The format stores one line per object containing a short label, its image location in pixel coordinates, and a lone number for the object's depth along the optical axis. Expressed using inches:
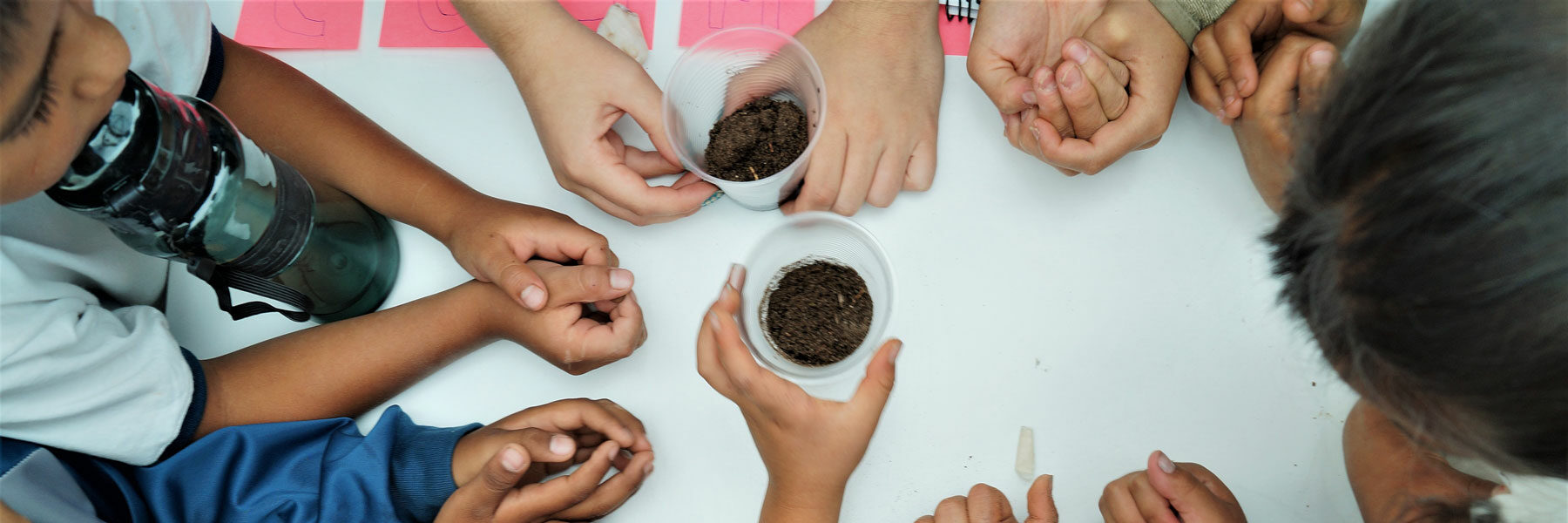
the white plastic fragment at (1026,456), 29.1
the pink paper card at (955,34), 34.6
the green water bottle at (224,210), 22.5
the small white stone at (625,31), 34.8
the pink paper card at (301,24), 36.6
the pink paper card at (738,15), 35.6
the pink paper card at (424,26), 36.3
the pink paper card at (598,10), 35.9
